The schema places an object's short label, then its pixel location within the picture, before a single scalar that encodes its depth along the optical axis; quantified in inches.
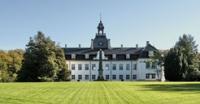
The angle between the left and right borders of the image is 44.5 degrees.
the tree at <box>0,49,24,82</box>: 2172.9
